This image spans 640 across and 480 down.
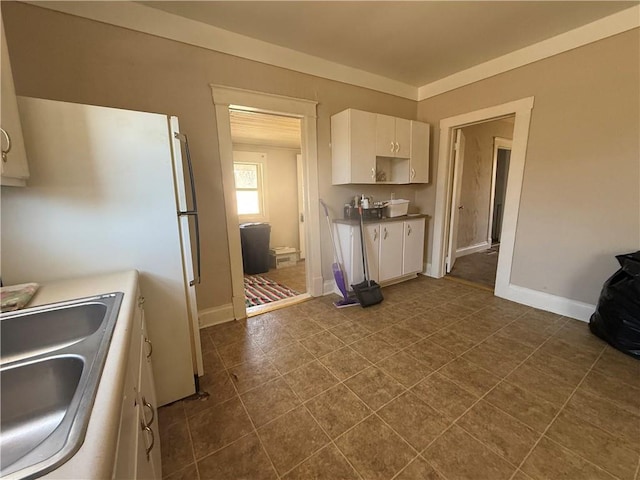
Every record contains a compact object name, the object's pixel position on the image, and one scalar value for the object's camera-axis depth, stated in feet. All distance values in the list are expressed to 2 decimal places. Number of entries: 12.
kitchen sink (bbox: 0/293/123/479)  1.54
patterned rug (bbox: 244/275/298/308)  10.88
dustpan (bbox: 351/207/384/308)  9.57
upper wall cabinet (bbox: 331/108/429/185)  9.62
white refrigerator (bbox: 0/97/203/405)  3.85
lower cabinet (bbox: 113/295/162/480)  2.01
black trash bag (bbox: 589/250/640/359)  6.33
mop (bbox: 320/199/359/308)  9.76
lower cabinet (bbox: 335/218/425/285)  10.16
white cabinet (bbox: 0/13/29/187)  3.05
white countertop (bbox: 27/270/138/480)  1.39
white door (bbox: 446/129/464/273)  11.76
